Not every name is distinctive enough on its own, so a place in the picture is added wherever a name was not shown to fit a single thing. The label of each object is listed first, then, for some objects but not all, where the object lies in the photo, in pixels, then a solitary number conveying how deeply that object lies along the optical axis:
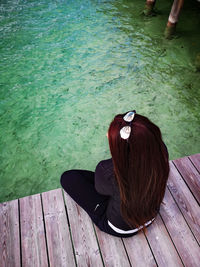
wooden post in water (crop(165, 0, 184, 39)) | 3.65
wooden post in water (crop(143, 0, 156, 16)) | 4.53
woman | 0.97
